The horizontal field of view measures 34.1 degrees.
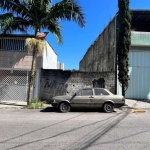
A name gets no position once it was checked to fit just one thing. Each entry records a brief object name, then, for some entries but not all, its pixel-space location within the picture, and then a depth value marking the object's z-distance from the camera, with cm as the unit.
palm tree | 1486
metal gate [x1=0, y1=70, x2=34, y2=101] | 1752
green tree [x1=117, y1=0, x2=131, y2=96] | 1602
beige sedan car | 1329
